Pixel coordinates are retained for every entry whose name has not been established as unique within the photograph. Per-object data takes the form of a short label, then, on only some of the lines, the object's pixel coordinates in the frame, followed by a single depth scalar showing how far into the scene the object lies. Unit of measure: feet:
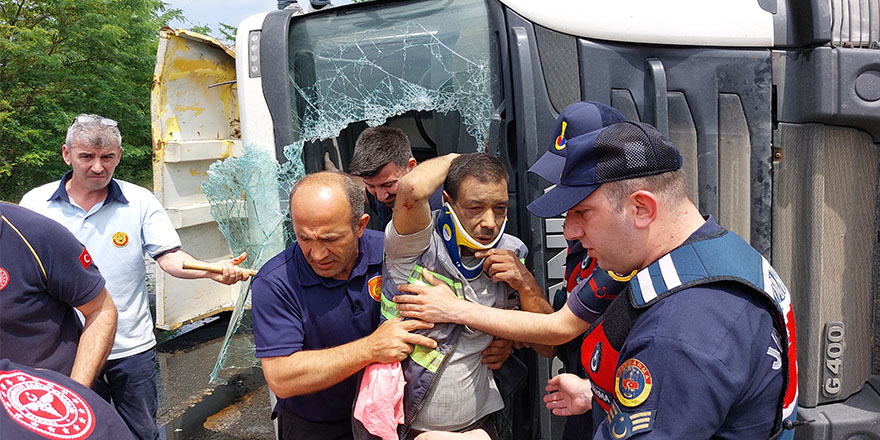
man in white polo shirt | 8.77
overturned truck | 6.52
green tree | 29.09
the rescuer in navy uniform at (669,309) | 3.51
